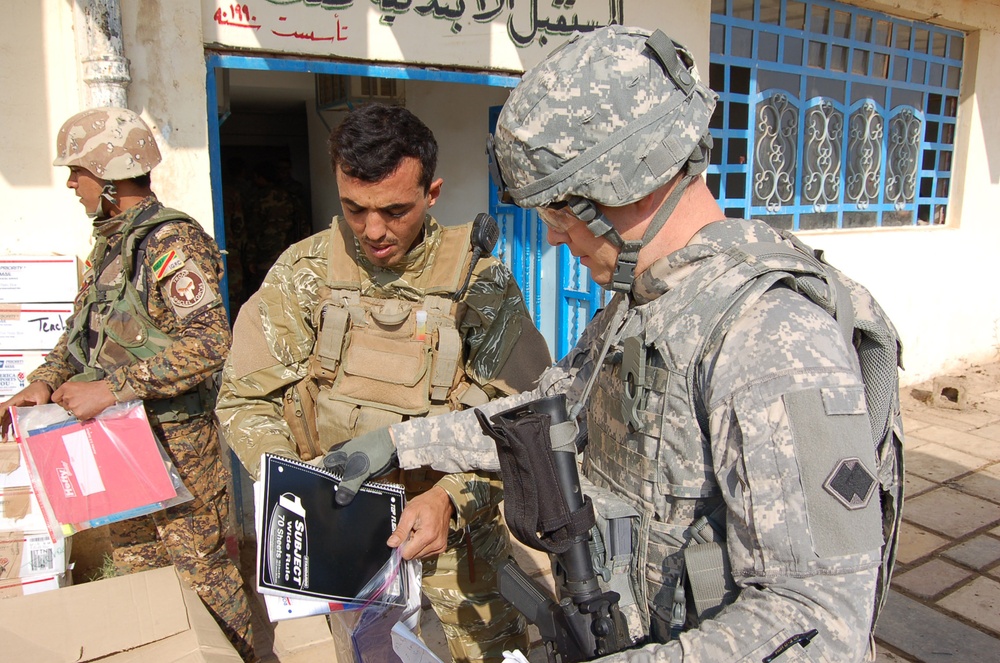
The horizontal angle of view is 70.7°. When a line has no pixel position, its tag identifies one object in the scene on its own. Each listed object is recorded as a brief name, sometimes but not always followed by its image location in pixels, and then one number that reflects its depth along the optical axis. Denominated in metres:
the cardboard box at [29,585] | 2.53
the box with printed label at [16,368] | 2.90
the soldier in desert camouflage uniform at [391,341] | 1.87
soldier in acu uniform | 0.93
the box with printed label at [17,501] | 2.66
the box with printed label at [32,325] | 2.88
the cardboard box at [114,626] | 1.72
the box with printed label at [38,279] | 2.84
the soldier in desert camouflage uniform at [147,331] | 2.37
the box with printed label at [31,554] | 2.60
